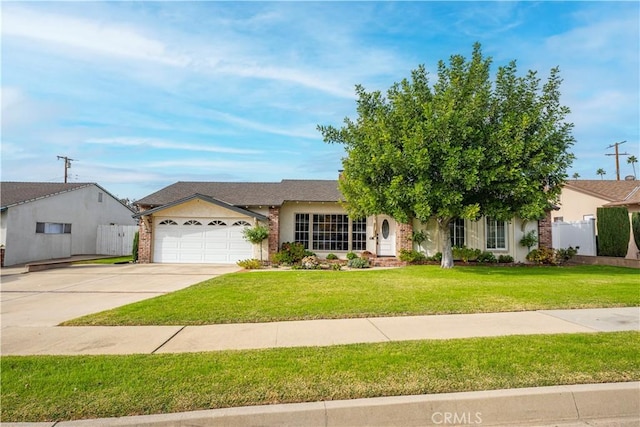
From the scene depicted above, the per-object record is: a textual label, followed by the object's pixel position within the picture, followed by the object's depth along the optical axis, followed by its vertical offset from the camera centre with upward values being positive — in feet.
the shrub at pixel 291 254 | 56.65 -2.99
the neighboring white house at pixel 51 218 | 59.72 +3.24
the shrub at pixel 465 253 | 55.31 -2.81
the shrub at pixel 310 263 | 52.75 -4.12
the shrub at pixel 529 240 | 56.80 -0.84
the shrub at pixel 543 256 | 55.21 -3.25
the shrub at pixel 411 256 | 54.44 -3.19
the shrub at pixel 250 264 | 53.83 -4.36
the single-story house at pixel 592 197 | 70.92 +7.87
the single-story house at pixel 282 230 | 58.18 +0.79
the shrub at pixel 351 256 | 56.39 -3.30
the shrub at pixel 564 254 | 56.13 -3.07
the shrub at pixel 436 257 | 54.95 -3.40
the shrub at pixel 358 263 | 53.15 -4.12
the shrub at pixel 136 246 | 61.24 -1.90
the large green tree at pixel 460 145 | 38.73 +9.83
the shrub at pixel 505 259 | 56.24 -3.77
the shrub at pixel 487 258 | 55.83 -3.58
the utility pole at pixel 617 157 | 116.19 +24.92
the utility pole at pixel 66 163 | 117.29 +23.13
